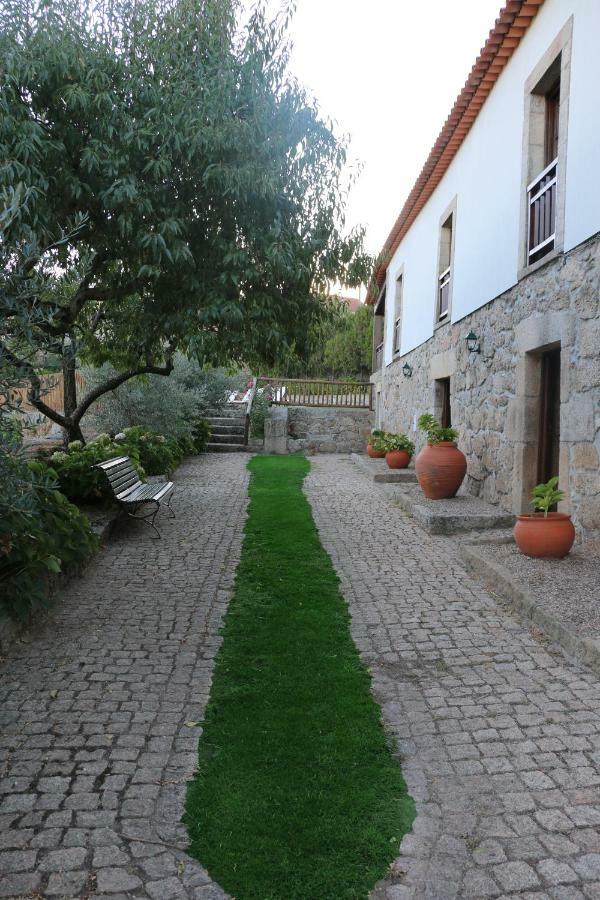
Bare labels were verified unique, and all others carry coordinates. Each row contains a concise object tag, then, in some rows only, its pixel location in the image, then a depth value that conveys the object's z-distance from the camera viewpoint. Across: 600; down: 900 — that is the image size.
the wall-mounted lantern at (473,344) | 7.82
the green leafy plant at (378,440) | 11.52
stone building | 5.11
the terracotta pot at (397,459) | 11.16
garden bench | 6.12
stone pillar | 15.67
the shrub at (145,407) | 11.86
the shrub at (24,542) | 3.33
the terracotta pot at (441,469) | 7.45
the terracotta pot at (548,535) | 4.87
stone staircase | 15.44
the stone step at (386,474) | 10.12
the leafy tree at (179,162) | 4.41
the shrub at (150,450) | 9.69
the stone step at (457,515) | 6.45
